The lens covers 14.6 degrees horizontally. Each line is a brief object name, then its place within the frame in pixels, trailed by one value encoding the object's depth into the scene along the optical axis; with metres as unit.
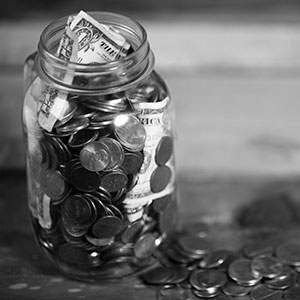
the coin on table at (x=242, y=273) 0.72
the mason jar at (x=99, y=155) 0.68
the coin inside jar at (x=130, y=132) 0.68
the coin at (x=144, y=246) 0.72
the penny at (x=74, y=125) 0.68
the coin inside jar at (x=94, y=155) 0.68
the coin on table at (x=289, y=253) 0.74
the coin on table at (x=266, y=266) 0.73
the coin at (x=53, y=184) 0.69
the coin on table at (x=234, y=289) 0.72
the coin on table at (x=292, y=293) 0.71
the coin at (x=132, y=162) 0.69
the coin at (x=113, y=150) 0.68
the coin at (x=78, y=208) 0.69
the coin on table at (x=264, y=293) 0.71
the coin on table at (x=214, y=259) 0.74
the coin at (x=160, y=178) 0.71
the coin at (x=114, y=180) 0.68
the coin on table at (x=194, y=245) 0.75
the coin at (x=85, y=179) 0.68
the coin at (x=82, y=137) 0.68
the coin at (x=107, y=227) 0.69
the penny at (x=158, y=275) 0.73
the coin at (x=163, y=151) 0.70
